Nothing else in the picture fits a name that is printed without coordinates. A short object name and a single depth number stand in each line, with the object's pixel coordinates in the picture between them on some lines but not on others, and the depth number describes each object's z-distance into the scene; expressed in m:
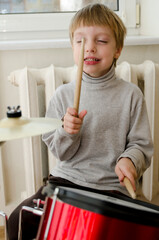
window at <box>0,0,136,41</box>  1.38
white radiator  1.18
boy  0.87
